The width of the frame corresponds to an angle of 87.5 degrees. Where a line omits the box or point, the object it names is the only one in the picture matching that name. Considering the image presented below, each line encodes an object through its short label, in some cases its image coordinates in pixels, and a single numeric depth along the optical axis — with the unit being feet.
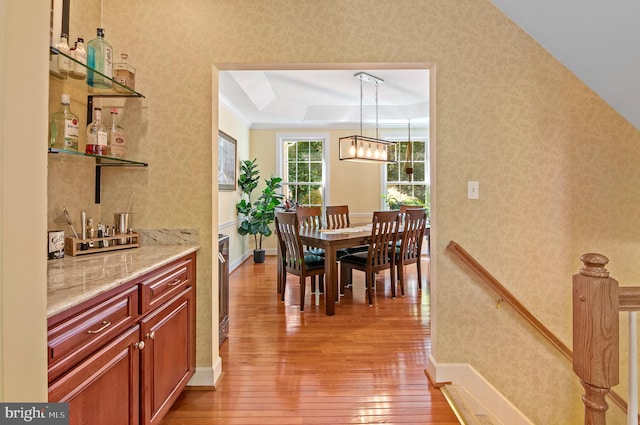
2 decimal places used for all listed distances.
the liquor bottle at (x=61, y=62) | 5.16
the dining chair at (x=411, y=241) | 12.82
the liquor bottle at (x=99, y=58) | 5.75
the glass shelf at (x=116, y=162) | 6.53
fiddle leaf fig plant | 18.69
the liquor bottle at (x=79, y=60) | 5.37
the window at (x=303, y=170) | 21.40
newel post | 3.10
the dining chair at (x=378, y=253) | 11.82
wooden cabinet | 3.43
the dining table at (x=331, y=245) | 10.98
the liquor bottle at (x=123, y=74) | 6.50
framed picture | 15.44
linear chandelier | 13.87
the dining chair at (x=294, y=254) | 11.32
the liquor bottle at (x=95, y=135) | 5.98
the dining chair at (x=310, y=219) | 13.57
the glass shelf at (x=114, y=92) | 6.30
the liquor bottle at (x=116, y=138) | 6.50
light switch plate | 7.16
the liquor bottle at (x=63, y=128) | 5.20
